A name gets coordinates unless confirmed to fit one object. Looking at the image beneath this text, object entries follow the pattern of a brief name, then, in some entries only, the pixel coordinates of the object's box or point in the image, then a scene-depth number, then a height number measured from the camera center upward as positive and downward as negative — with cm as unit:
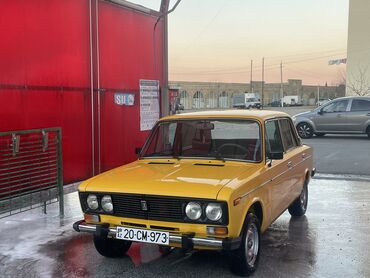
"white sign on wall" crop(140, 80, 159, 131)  898 -24
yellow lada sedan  430 -96
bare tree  4909 +119
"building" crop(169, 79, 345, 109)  8562 -28
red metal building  623 +32
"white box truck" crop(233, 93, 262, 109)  7331 -160
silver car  1847 -111
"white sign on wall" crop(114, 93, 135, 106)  822 -15
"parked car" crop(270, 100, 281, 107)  8595 -246
